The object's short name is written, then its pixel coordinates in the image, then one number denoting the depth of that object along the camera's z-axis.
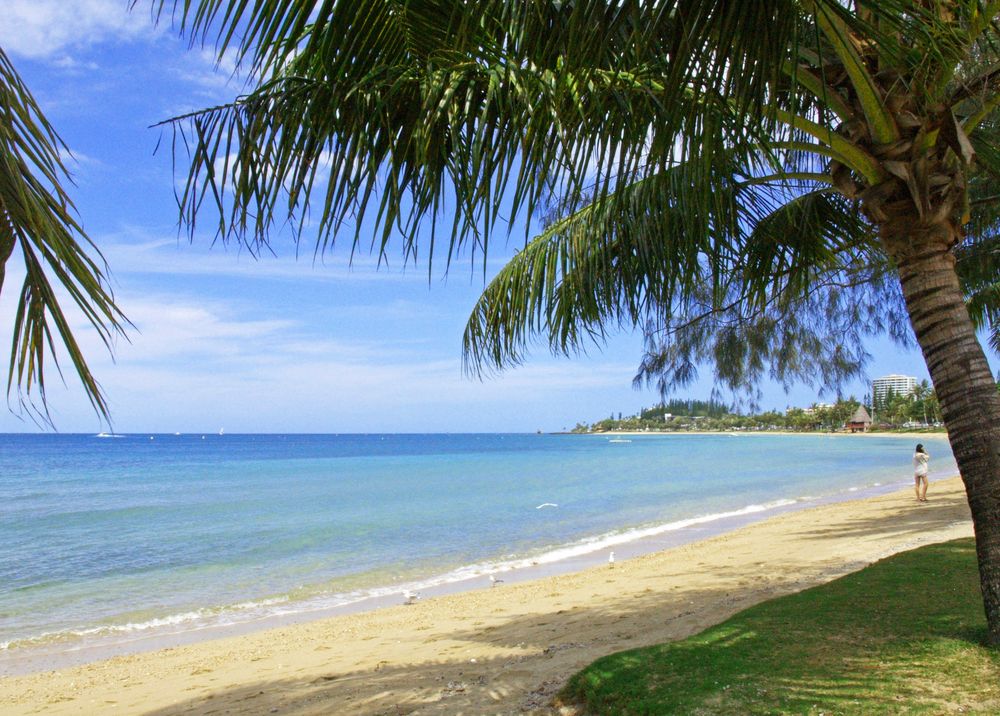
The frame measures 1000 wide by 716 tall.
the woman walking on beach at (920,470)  15.37
